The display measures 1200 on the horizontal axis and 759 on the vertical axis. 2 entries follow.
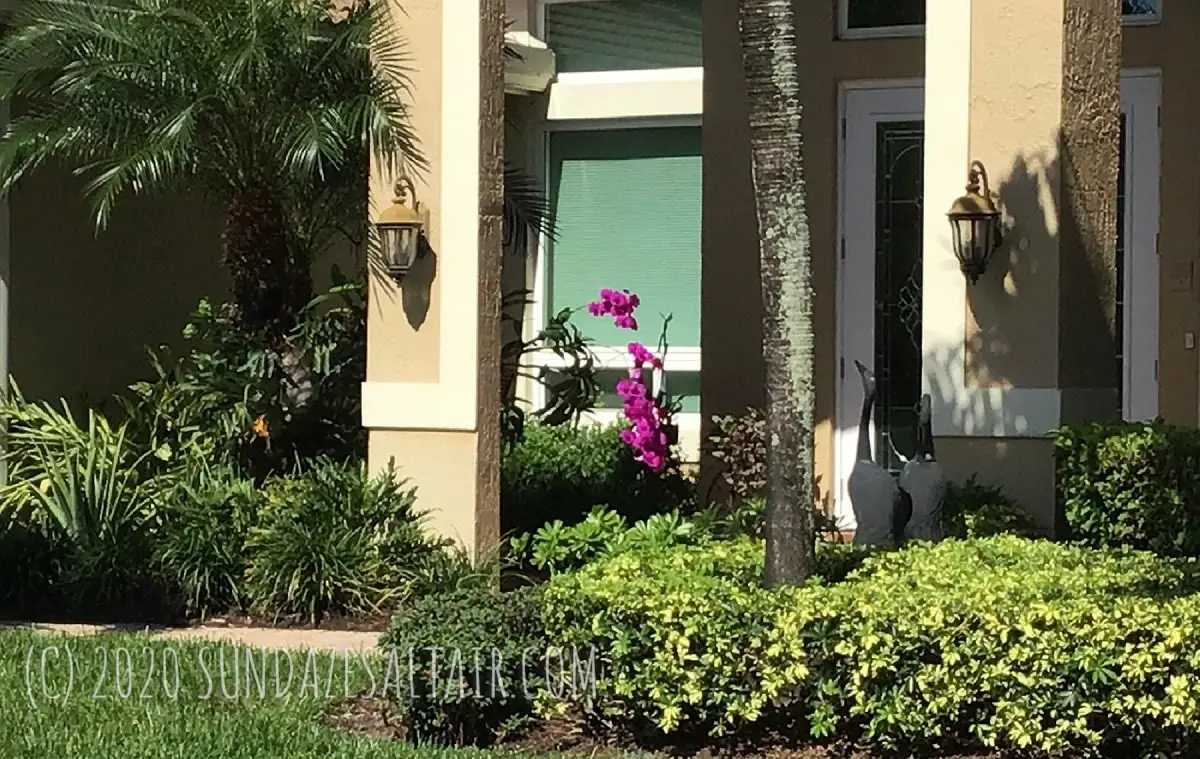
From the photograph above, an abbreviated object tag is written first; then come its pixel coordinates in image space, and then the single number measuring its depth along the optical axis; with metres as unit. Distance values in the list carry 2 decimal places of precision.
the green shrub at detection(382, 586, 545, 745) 6.76
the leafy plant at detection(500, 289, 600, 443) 11.28
